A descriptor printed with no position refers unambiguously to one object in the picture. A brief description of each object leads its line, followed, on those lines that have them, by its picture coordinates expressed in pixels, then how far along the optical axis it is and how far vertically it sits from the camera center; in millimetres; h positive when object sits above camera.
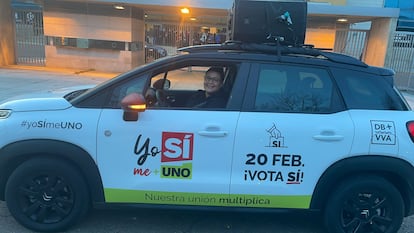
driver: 3254 -435
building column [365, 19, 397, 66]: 13055 +507
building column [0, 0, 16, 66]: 14500 -85
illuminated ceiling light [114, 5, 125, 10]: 13859 +1258
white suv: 2975 -857
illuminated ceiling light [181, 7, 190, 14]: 13599 +1275
